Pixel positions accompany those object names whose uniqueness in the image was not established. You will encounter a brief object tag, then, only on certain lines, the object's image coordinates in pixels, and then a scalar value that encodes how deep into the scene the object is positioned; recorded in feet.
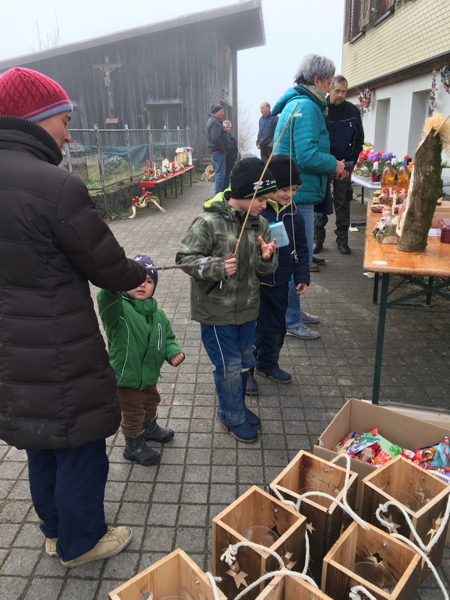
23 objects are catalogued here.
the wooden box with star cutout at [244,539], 5.29
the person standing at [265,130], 39.17
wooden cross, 65.77
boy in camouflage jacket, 8.70
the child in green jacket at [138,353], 8.20
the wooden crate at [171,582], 4.85
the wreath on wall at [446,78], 24.42
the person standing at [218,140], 37.59
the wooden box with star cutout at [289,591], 4.67
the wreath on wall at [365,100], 42.73
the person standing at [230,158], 39.86
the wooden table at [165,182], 39.95
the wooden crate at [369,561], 4.93
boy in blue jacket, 10.80
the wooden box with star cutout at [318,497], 5.94
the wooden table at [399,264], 9.19
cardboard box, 8.59
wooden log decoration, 9.62
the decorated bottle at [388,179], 19.18
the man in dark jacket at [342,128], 20.11
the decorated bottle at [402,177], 17.95
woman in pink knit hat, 5.22
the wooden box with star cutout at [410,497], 6.28
